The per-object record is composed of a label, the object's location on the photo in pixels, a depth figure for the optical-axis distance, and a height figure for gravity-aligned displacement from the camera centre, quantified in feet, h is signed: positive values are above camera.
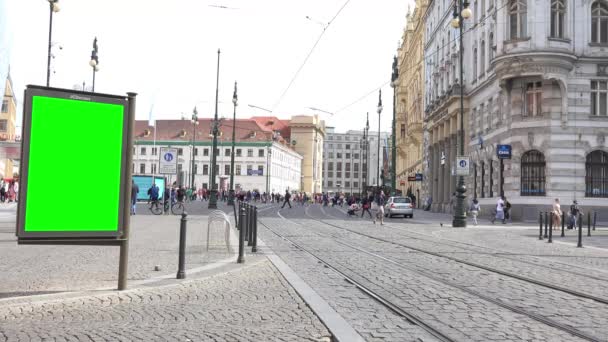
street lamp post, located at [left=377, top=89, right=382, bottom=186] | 169.89 +25.88
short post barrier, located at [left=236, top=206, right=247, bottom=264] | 39.44 -3.07
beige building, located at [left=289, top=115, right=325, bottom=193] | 464.65 +41.33
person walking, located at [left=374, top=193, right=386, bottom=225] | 103.01 -1.15
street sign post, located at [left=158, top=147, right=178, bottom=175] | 82.89 +4.08
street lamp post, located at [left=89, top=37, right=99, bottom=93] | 90.80 +19.25
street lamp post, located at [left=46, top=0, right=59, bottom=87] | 77.77 +21.02
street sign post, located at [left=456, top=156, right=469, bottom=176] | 100.32 +6.04
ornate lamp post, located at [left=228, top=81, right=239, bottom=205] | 151.74 +21.84
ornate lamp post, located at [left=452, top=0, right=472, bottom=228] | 99.81 +0.20
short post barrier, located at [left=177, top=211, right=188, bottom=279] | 31.63 -3.08
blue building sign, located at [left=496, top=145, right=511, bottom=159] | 116.47 +9.77
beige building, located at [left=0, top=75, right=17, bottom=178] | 265.01 +31.07
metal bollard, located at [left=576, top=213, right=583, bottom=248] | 63.17 -3.16
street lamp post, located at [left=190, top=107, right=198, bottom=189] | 217.03 +27.21
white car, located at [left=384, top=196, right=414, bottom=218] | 135.44 -1.10
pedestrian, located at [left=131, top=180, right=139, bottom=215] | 101.79 +0.10
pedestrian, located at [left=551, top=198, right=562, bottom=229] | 92.89 -1.16
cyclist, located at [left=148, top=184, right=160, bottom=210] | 114.21 -0.13
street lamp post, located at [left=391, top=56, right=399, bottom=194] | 142.20 +27.65
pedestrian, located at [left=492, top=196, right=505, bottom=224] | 111.55 -0.98
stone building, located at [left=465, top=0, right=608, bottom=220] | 111.65 +18.91
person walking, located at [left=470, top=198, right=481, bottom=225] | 106.73 -0.91
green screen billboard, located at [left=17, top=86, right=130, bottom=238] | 25.03 +1.11
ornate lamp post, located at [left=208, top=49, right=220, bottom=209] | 134.88 +9.54
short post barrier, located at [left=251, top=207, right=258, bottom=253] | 48.11 -2.80
